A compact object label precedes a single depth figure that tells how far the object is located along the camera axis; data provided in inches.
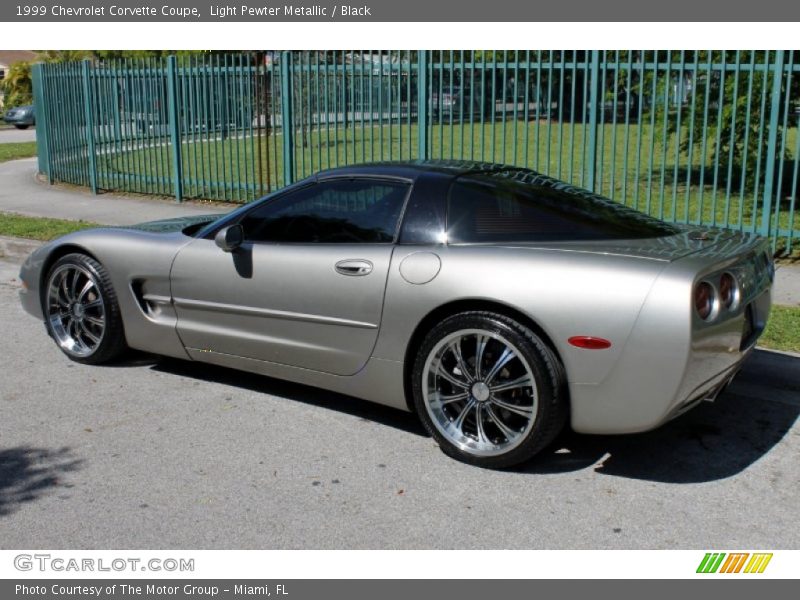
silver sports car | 163.2
